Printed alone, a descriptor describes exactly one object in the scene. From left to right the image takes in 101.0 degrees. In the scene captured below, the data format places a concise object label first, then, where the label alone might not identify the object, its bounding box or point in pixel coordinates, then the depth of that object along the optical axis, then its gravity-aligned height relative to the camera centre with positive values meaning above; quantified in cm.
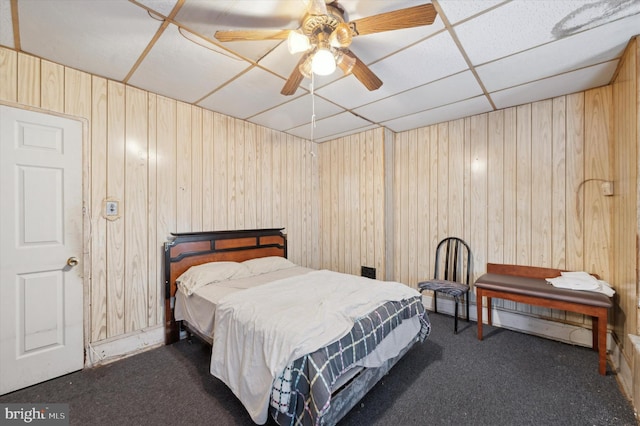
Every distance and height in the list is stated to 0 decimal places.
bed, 145 -78
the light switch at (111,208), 246 +6
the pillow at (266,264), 306 -61
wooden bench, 216 -73
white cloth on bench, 231 -64
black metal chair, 320 -67
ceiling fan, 142 +106
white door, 201 -27
